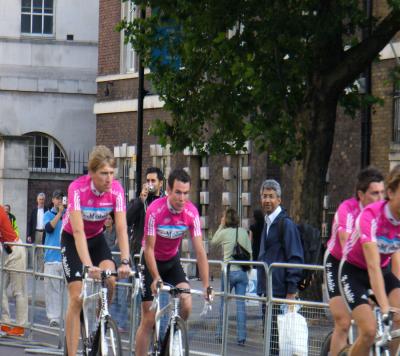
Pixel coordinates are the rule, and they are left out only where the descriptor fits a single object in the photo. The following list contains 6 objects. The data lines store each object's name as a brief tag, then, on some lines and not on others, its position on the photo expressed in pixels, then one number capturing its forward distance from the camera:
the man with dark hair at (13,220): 25.58
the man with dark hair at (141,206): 18.12
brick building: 30.42
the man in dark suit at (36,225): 32.62
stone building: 47.44
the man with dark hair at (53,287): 18.73
